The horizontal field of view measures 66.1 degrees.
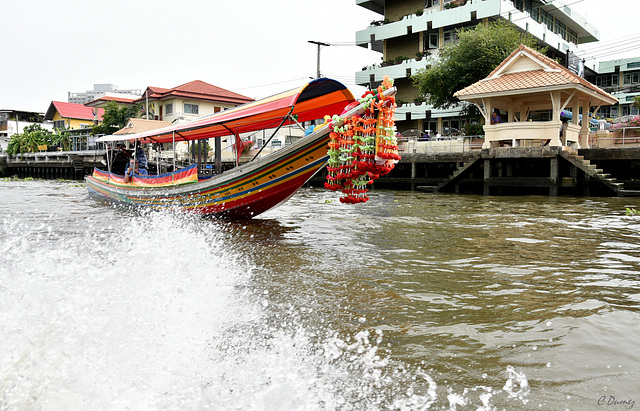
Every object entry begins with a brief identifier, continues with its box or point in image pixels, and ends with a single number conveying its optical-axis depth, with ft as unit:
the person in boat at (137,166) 49.28
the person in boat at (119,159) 56.39
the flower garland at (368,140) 28.32
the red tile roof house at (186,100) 153.89
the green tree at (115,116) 150.92
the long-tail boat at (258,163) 32.37
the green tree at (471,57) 85.61
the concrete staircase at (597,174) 51.55
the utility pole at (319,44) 111.65
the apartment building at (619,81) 132.46
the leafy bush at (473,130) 79.46
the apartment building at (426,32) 111.65
